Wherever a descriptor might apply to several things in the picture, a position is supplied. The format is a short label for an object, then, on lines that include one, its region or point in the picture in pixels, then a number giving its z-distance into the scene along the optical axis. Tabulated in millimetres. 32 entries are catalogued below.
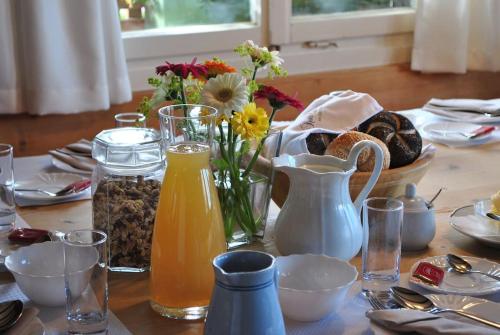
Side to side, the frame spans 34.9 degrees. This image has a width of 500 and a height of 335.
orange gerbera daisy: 1208
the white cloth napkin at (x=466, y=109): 2012
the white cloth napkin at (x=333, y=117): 1427
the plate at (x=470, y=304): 995
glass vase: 1191
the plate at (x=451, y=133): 1879
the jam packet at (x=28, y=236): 1246
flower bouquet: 1138
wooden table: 1029
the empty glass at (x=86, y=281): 927
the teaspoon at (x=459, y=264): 1153
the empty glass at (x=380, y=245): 1085
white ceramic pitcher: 1117
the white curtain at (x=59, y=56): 2275
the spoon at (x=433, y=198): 1263
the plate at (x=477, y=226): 1255
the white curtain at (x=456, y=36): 2969
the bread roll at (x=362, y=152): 1301
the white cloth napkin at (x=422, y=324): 921
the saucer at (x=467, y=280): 1093
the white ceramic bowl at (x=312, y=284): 975
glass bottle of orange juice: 1022
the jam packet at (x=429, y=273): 1118
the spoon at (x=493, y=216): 1303
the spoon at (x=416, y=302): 1002
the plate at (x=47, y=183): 1511
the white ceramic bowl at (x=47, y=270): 929
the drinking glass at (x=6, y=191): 1283
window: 2619
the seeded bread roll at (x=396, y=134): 1374
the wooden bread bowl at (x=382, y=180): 1255
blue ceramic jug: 811
